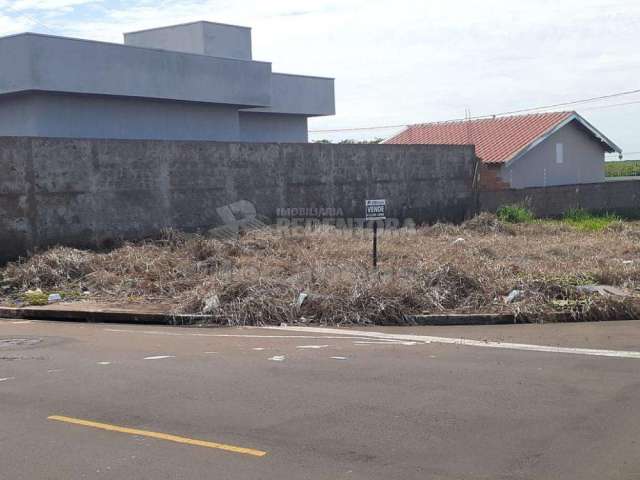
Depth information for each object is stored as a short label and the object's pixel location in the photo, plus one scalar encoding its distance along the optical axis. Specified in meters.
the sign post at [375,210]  15.30
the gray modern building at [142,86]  24.05
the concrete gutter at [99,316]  13.48
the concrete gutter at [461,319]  12.82
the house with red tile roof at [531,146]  34.88
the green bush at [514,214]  28.73
